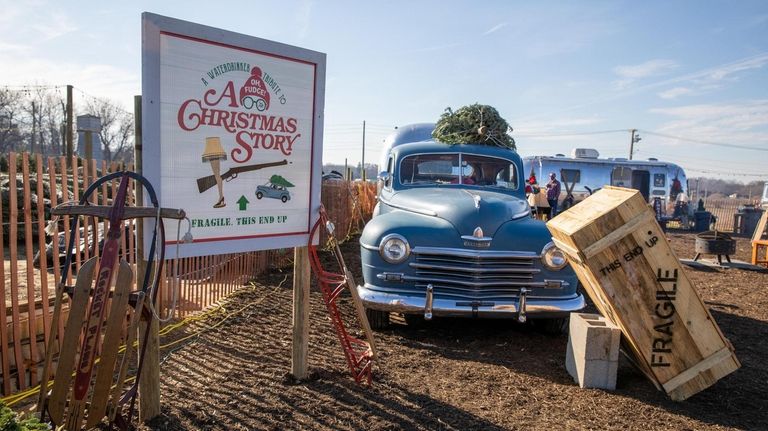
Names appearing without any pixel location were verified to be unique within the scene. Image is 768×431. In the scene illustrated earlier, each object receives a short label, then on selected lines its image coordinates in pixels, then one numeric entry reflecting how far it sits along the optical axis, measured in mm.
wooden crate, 3518
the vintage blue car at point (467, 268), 4793
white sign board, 2936
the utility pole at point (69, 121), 15852
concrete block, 3744
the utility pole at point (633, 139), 42250
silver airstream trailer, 19781
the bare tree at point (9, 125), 29381
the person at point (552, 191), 14797
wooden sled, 2574
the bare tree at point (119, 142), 45906
